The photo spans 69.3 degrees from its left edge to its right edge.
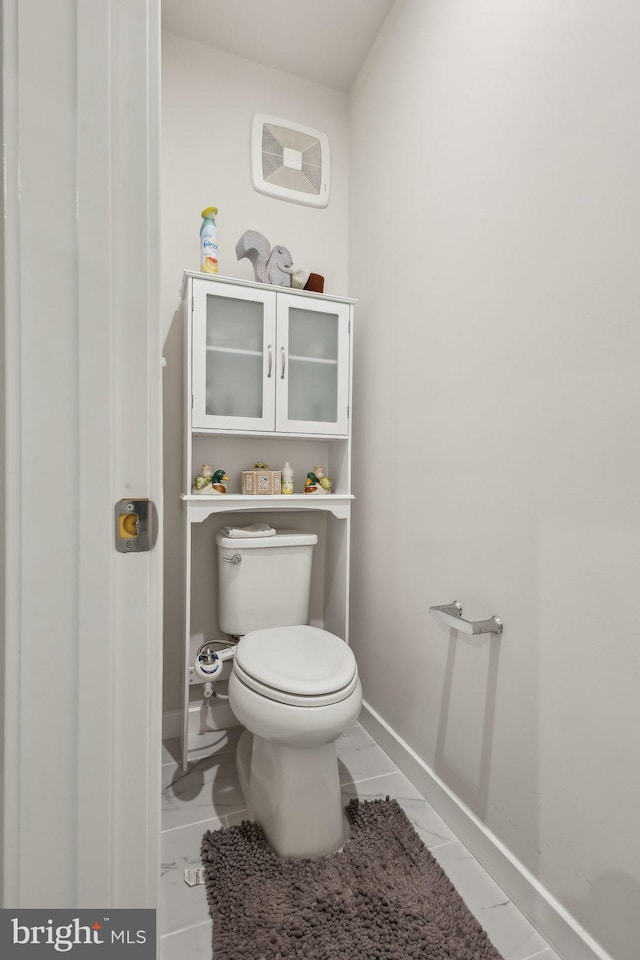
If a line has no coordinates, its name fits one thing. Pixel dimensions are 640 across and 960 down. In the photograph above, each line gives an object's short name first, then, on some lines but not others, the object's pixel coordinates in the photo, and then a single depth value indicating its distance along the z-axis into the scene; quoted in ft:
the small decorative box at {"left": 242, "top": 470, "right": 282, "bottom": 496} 5.51
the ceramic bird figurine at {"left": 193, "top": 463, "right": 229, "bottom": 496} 5.22
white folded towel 5.26
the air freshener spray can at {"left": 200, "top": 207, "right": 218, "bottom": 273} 5.22
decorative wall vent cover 5.91
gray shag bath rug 3.06
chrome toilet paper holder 3.64
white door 1.39
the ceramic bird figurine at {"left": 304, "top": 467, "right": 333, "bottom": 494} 5.73
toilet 3.65
